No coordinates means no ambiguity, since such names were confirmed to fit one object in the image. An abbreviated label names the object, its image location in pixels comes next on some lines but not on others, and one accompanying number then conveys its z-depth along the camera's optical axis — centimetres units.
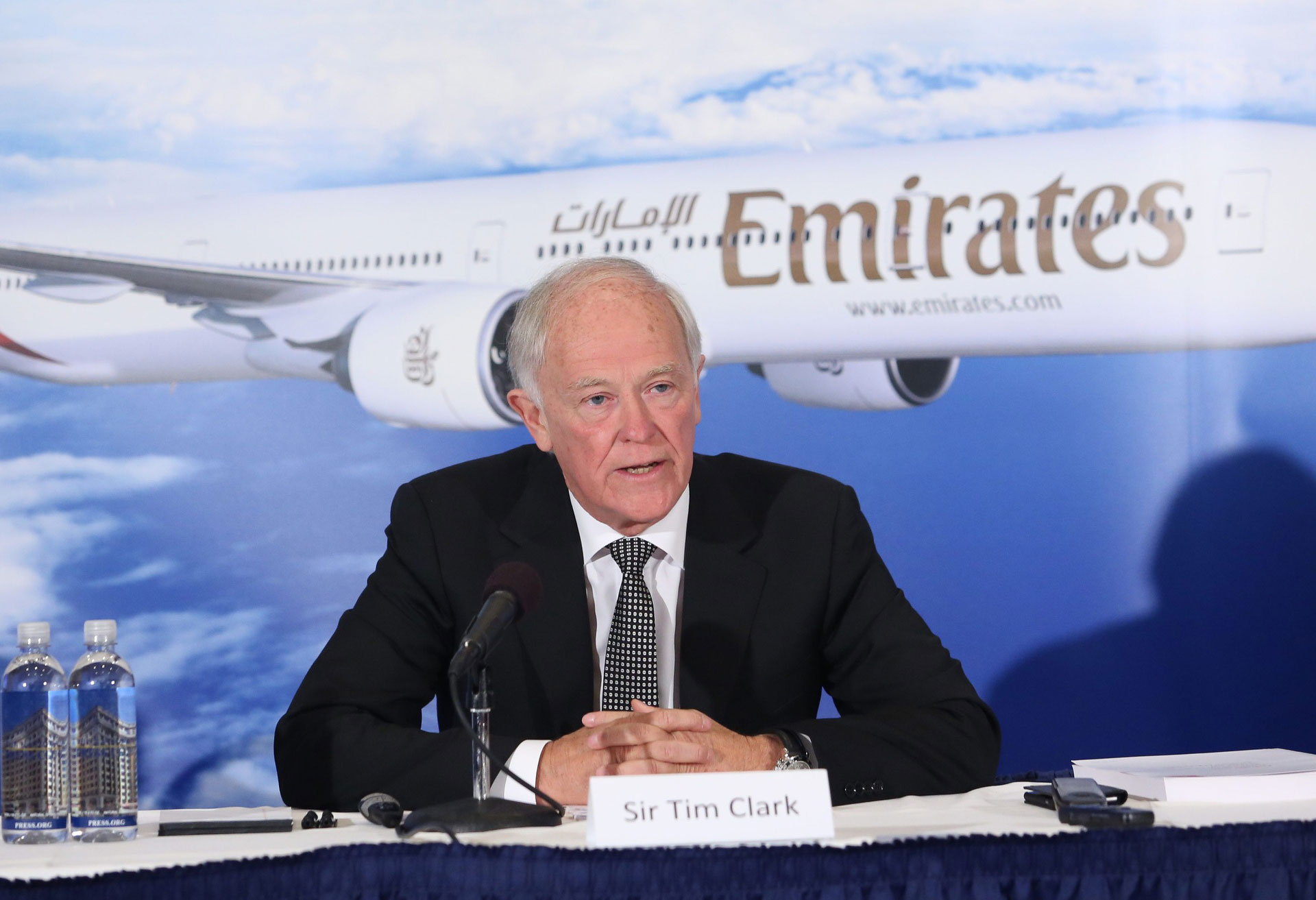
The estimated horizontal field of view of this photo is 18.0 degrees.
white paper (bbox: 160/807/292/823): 368
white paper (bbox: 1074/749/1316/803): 364
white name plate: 344
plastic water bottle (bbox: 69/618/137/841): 361
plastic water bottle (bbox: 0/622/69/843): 363
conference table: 340
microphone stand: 351
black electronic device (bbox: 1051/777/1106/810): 356
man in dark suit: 392
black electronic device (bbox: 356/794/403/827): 356
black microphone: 354
